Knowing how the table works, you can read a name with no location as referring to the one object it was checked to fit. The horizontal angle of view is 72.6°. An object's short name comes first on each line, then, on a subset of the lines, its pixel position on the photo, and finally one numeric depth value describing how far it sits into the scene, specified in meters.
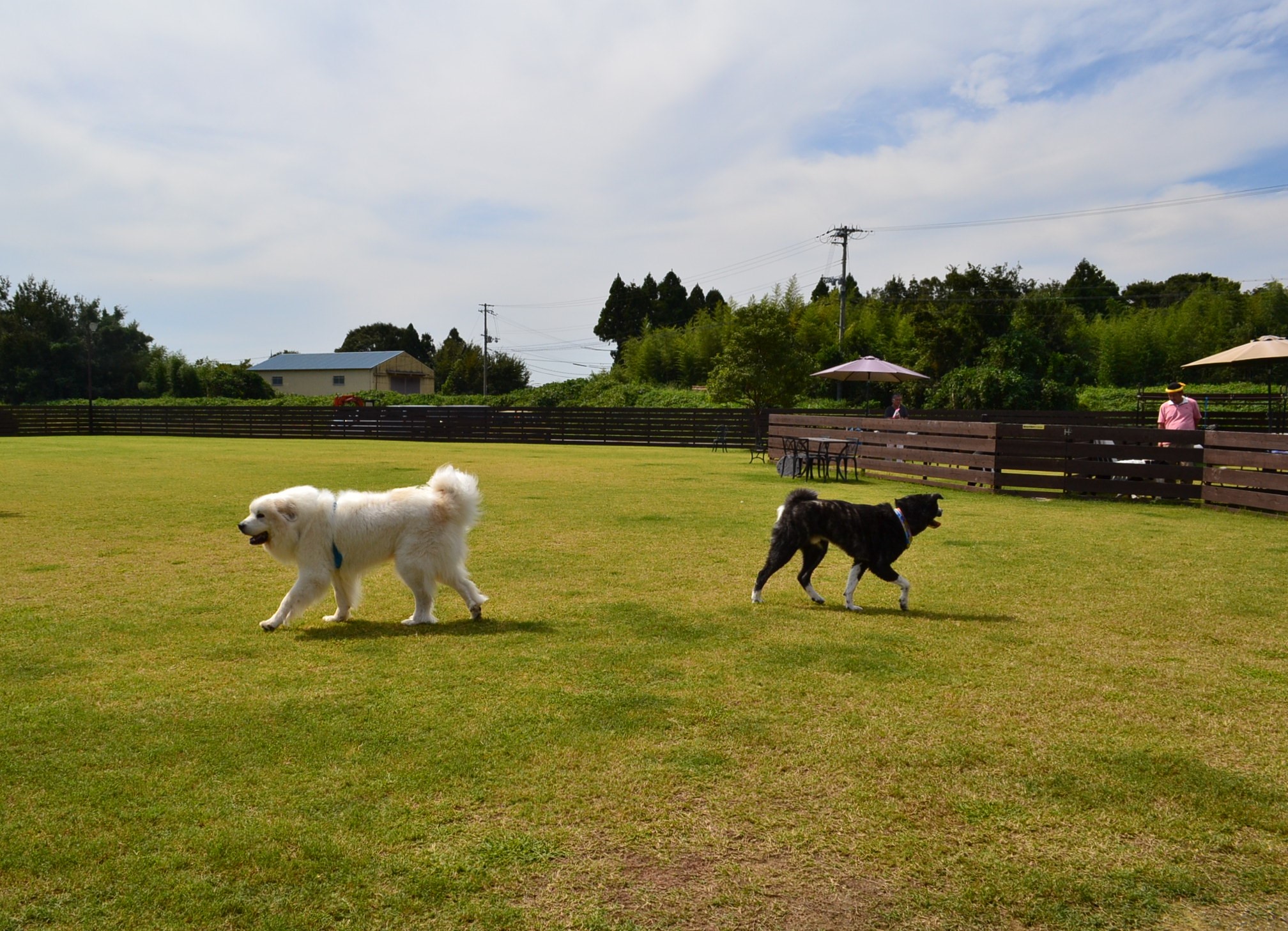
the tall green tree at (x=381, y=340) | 105.00
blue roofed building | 77.88
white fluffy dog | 5.91
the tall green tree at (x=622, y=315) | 82.62
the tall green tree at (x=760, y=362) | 34.38
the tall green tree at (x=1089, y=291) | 58.50
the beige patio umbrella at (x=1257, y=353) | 16.87
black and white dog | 6.53
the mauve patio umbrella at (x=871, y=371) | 21.92
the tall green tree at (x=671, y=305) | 80.69
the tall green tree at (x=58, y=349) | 63.62
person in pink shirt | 13.92
